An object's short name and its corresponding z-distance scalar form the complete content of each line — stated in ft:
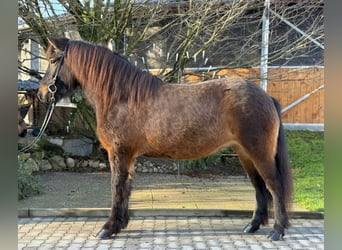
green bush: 19.61
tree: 23.58
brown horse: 13.12
